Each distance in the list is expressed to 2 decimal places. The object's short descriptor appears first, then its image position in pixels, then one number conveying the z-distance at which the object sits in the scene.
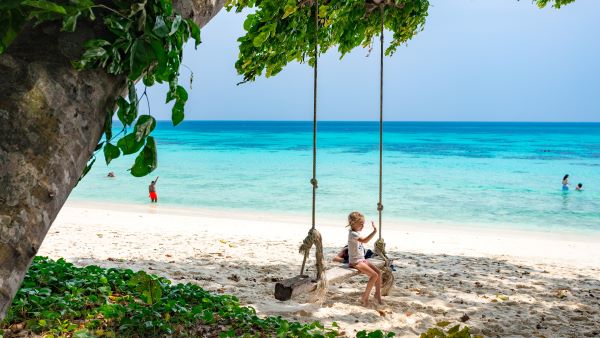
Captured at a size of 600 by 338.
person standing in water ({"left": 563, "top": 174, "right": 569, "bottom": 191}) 22.63
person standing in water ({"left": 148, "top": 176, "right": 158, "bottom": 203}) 18.74
